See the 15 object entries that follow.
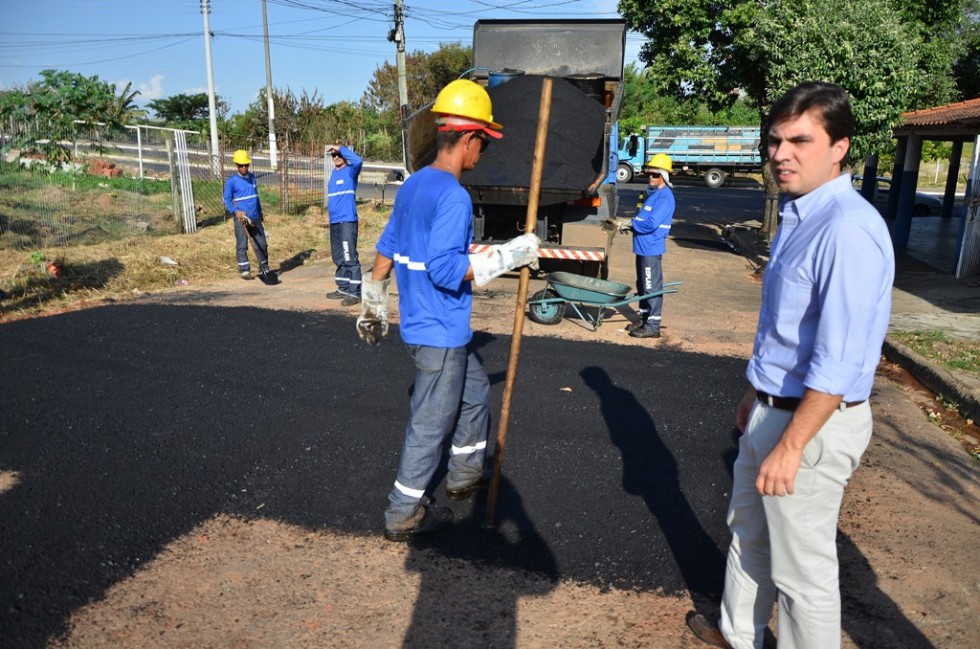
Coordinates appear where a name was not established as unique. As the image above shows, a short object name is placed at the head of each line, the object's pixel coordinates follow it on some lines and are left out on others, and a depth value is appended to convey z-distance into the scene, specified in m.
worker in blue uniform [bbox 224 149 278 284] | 9.80
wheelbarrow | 7.20
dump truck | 8.16
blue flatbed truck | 33.53
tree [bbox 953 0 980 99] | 19.81
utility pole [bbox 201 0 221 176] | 29.39
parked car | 21.44
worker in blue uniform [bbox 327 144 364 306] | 8.77
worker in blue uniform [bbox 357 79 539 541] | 3.15
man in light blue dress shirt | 1.99
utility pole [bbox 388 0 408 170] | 22.19
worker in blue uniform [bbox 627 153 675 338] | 7.22
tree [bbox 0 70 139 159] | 12.73
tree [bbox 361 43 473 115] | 38.66
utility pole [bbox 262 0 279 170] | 31.92
